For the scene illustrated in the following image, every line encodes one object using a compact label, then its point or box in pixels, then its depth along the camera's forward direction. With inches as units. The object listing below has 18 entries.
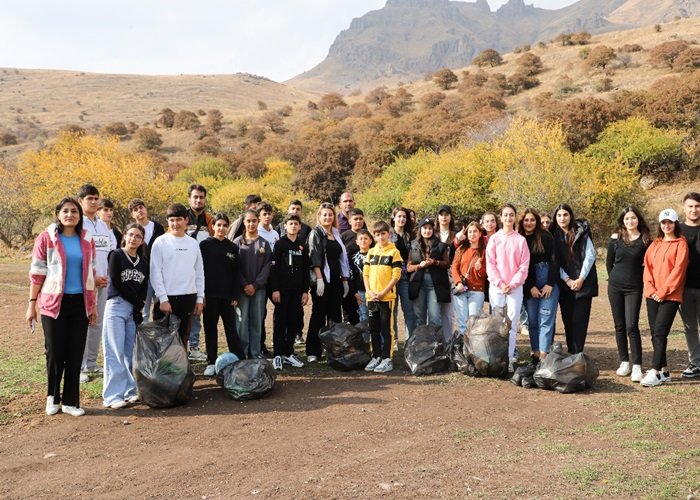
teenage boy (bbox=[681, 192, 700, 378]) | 228.7
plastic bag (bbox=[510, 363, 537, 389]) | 228.8
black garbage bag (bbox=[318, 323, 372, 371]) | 261.7
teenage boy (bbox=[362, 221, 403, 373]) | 259.9
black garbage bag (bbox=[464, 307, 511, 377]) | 239.0
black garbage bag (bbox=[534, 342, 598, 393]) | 219.9
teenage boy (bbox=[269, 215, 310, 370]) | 267.1
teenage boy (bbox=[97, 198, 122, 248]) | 262.4
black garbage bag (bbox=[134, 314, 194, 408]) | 207.2
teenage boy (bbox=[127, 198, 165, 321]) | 270.8
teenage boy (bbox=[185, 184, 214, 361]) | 276.4
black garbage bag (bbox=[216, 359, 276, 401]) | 220.2
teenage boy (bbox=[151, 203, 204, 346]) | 225.8
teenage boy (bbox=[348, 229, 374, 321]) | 278.5
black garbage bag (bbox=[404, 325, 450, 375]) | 251.4
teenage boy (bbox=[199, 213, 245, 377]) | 249.1
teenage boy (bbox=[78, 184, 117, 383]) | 240.8
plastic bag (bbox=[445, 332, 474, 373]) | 248.1
